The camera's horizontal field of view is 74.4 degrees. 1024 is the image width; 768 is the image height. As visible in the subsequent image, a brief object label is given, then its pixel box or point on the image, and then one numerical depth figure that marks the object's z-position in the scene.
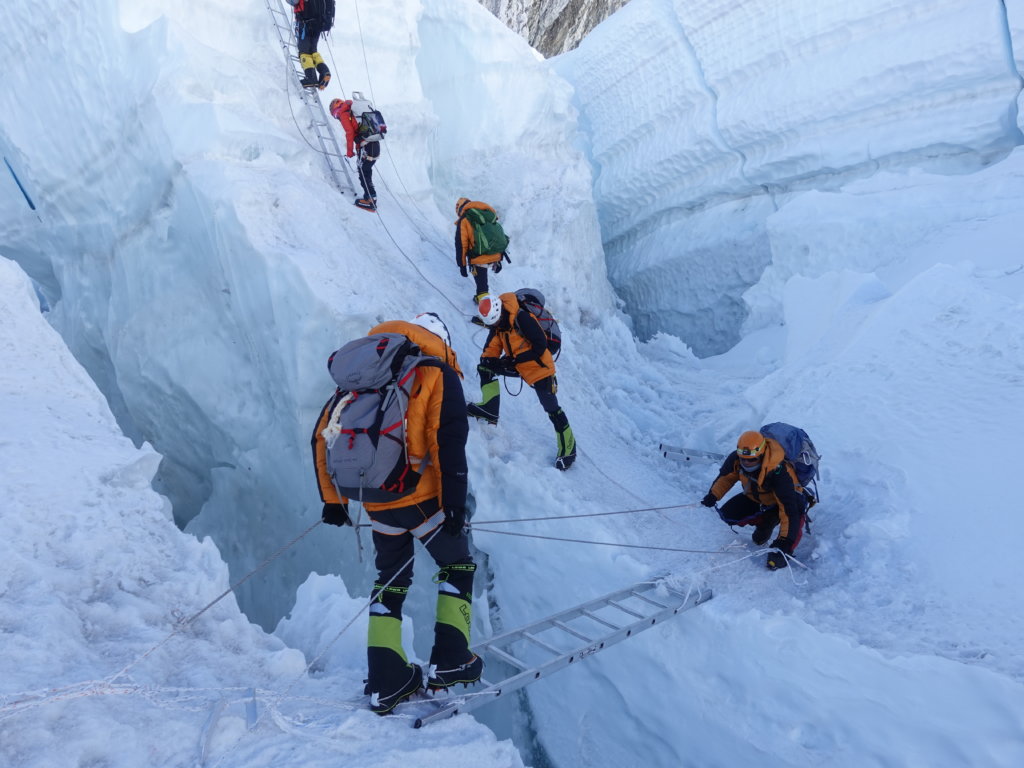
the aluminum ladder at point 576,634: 2.32
